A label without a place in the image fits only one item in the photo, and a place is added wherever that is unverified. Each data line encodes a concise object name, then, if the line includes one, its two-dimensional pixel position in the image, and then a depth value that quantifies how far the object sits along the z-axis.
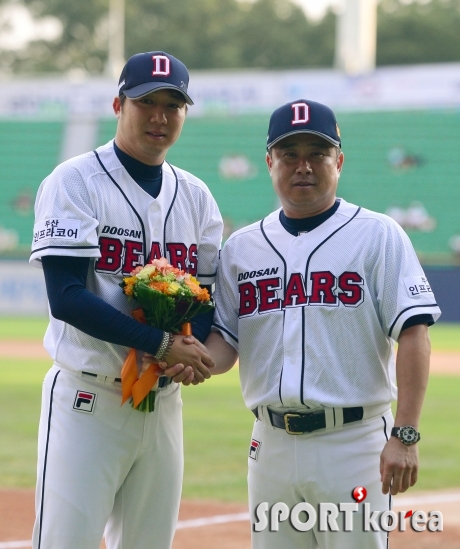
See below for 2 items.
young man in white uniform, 6.97
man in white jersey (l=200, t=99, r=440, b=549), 6.77
